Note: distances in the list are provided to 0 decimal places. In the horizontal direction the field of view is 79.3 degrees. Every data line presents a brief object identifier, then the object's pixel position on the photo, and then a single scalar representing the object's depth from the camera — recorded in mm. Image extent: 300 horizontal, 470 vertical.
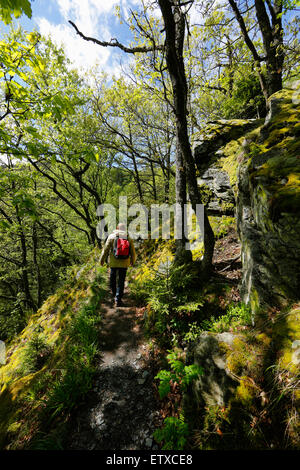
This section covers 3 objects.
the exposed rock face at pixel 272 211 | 2471
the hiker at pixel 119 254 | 5613
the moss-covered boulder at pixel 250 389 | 1731
